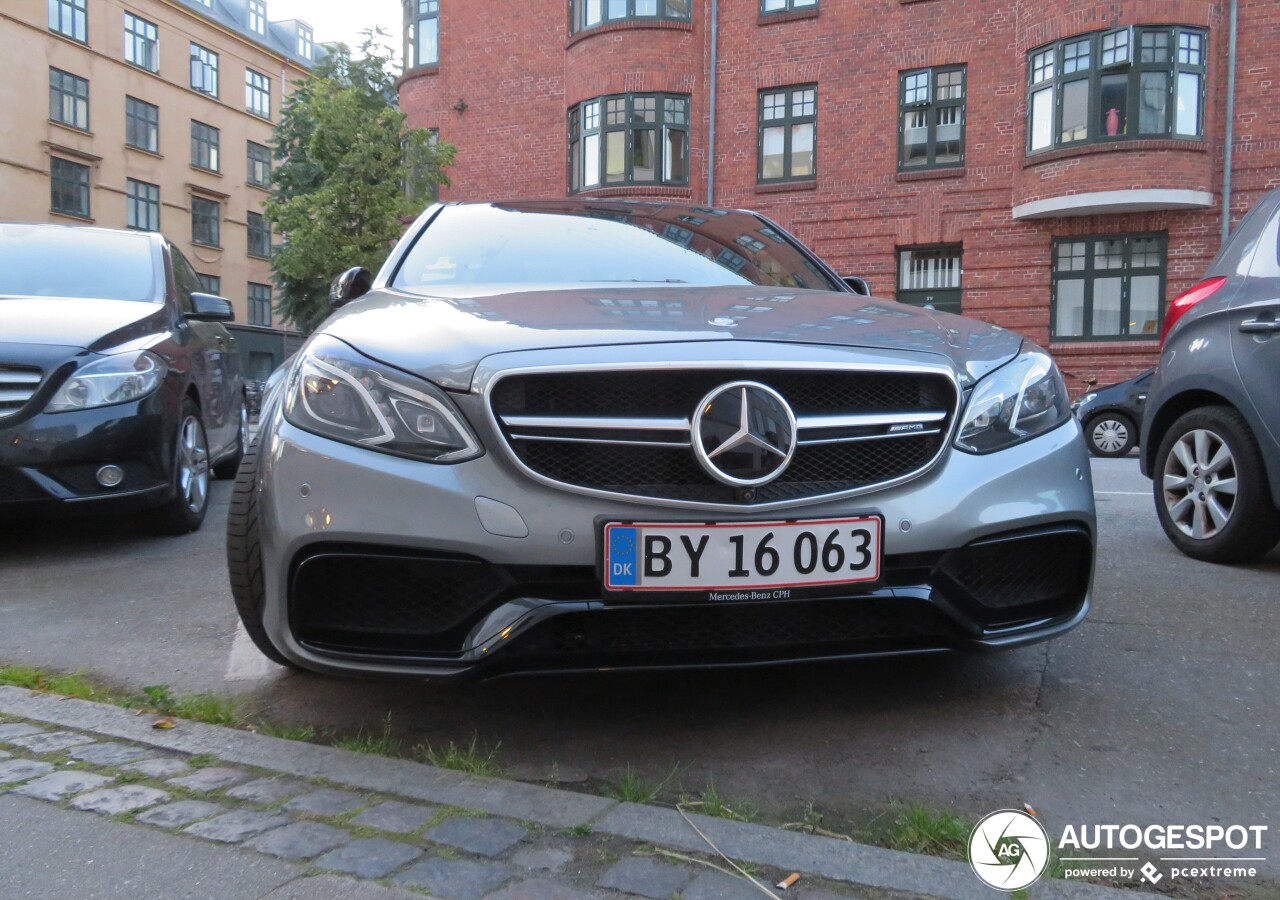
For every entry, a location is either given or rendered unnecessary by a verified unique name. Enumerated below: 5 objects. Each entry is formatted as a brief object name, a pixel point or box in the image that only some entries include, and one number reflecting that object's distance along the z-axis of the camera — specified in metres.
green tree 21.11
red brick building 18.02
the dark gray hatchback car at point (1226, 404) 4.30
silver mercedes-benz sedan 2.40
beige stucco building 33.44
